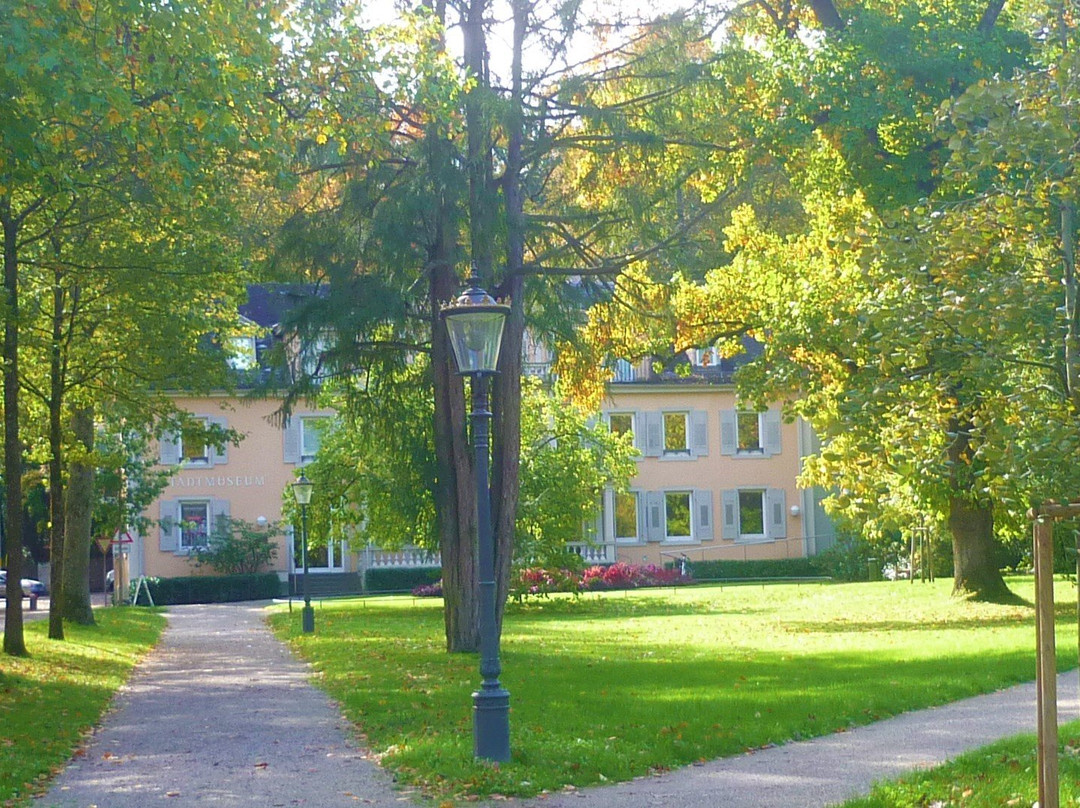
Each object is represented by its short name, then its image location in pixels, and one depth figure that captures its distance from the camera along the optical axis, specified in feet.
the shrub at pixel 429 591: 144.52
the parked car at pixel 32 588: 166.32
